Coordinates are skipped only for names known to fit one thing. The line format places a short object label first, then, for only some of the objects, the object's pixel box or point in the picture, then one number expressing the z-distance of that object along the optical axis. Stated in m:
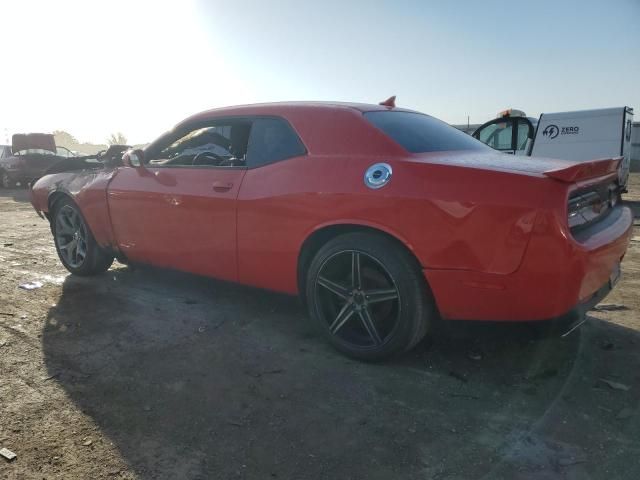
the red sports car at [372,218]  2.34
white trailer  9.74
